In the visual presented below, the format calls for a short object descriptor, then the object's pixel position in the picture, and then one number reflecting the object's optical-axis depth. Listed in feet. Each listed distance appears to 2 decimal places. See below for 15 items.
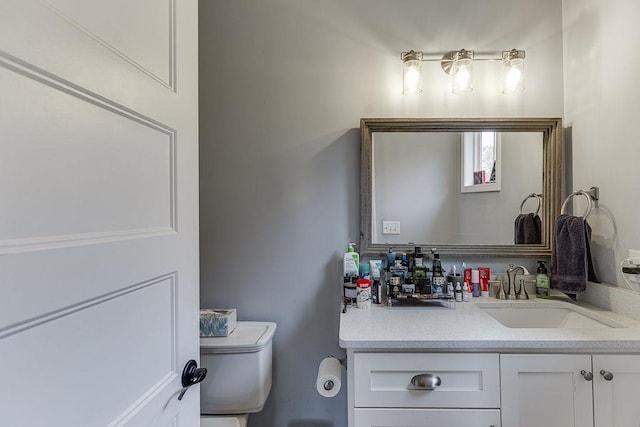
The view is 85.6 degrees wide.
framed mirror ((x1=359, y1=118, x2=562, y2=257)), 5.58
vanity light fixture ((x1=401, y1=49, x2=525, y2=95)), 5.45
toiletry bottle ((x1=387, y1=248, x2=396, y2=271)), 5.39
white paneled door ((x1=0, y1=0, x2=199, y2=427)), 1.47
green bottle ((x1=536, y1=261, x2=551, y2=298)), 5.40
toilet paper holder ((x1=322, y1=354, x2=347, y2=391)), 4.27
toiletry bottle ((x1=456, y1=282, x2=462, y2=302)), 5.33
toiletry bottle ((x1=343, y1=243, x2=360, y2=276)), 5.29
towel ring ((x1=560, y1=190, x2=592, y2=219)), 5.07
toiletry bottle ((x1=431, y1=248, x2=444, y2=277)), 5.25
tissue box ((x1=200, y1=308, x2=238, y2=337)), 5.00
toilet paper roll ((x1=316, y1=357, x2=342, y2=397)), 4.25
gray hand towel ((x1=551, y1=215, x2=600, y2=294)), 4.82
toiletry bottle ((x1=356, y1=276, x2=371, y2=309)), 5.10
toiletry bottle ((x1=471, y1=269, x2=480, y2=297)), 5.49
